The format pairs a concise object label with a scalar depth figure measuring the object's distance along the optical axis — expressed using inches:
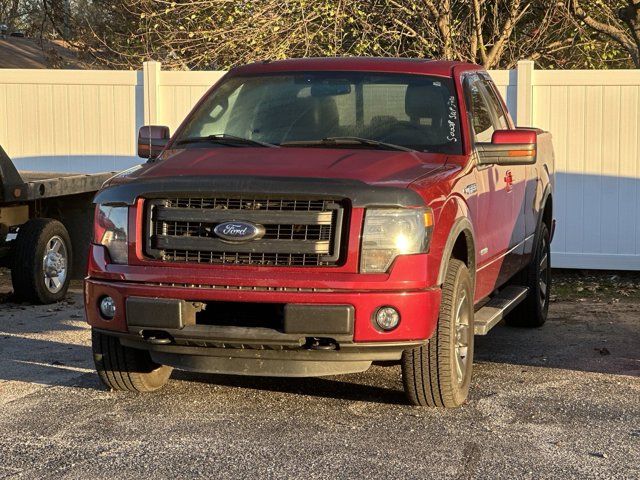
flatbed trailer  392.5
